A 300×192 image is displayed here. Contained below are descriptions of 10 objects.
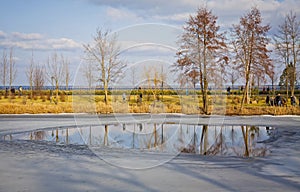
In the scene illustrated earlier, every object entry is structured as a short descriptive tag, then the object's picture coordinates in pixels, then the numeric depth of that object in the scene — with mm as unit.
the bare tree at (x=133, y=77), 19106
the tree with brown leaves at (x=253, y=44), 23641
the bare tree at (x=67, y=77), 46941
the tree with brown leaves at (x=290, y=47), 27797
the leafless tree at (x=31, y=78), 43875
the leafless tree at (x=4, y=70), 41406
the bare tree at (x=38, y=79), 46156
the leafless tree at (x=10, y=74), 41312
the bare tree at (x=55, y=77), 44316
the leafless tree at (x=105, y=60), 25859
